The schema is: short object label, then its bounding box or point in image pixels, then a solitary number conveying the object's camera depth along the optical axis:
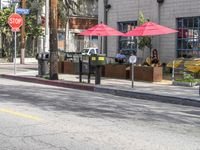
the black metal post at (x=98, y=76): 19.06
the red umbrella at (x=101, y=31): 24.06
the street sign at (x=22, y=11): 33.58
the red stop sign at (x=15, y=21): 24.70
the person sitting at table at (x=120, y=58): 24.38
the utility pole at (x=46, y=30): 28.22
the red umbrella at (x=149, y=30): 21.03
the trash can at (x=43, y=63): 23.17
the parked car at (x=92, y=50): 38.12
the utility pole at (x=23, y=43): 40.39
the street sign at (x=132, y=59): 17.44
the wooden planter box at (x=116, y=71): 21.81
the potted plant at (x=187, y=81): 18.38
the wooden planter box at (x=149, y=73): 20.00
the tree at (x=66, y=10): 47.40
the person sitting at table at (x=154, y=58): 23.08
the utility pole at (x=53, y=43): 21.36
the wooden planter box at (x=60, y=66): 26.44
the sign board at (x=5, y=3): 50.47
